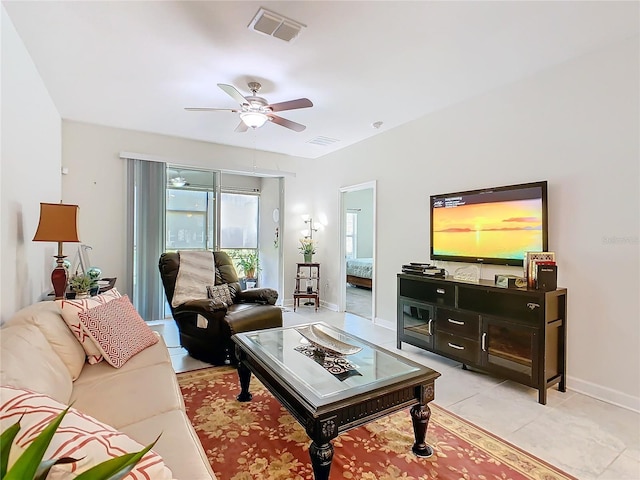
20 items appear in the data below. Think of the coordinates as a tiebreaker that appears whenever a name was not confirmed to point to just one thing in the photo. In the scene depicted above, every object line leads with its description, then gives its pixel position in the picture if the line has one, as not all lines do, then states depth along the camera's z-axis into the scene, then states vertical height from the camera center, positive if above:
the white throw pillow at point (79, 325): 1.94 -0.51
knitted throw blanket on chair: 3.43 -0.41
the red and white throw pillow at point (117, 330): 1.97 -0.59
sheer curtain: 4.62 +0.09
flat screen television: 2.91 +0.17
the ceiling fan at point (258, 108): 2.86 +1.22
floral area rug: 1.74 -1.23
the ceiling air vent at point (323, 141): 5.00 +1.55
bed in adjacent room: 7.71 -0.77
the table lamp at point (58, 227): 2.43 +0.09
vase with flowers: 5.90 -0.14
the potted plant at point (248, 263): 6.46 -0.46
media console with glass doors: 2.55 -0.77
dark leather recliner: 3.11 -0.79
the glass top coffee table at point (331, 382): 1.54 -0.78
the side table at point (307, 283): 5.72 -0.80
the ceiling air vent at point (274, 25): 2.18 +1.50
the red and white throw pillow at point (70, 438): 0.75 -0.50
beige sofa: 1.24 -0.78
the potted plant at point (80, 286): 2.75 -0.40
